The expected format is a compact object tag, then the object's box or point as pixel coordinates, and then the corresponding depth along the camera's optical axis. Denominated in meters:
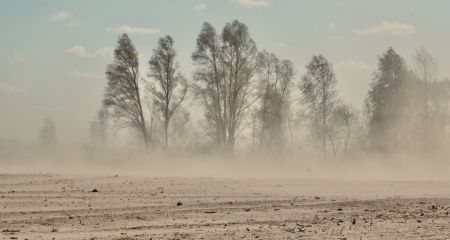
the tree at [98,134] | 78.38
